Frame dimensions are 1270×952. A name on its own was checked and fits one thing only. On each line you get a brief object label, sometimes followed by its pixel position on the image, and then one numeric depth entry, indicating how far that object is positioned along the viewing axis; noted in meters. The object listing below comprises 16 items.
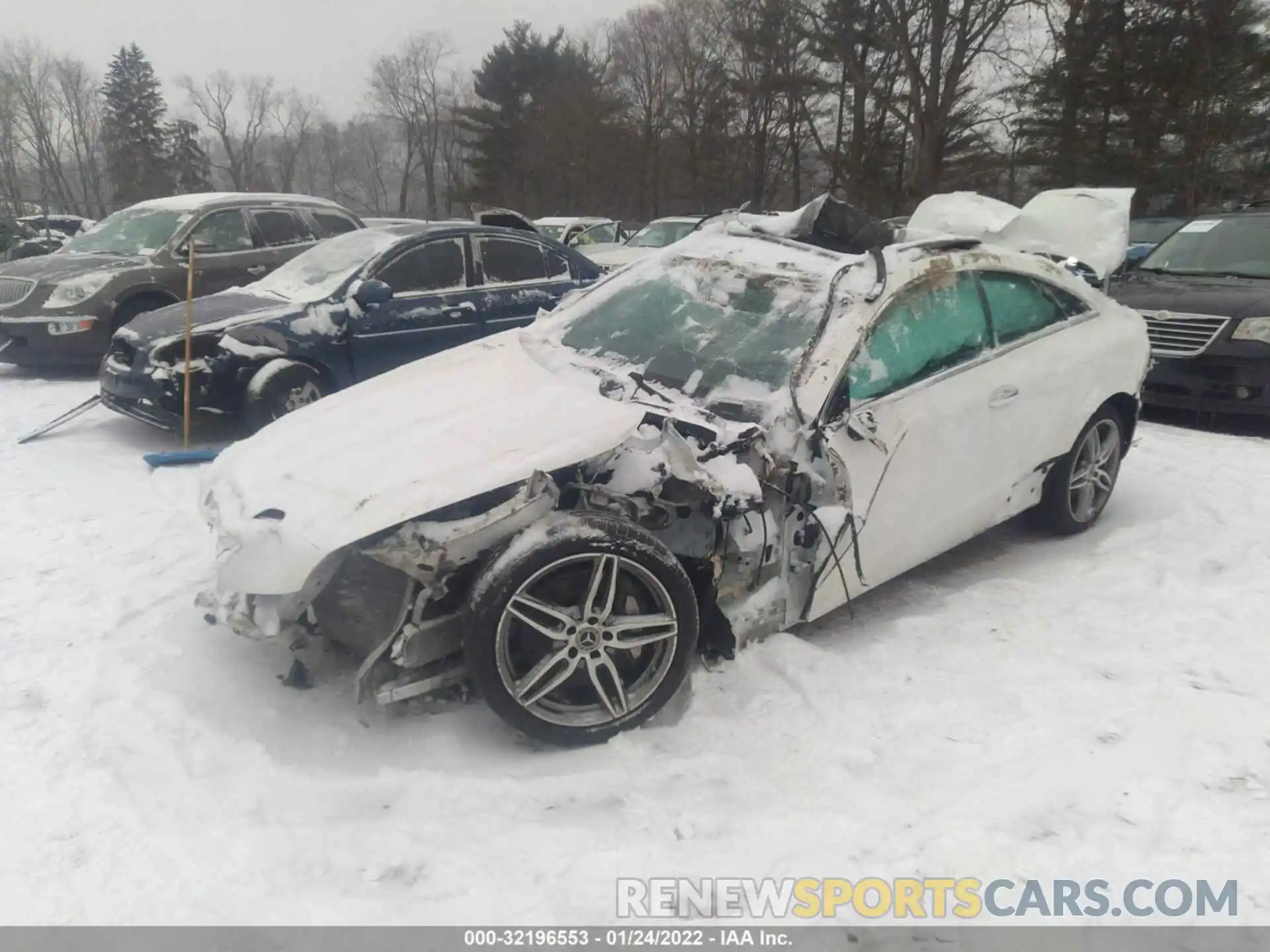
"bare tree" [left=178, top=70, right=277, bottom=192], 70.90
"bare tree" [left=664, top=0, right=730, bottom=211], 38.25
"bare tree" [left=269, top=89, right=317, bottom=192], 74.25
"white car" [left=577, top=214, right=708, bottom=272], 14.56
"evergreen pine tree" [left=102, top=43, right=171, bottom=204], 53.66
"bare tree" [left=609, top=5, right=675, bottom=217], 38.84
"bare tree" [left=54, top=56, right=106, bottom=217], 70.12
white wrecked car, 2.89
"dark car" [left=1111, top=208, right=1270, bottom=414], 6.72
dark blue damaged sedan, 6.27
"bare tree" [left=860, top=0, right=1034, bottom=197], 26.72
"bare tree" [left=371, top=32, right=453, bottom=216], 66.25
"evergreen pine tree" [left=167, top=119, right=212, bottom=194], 54.22
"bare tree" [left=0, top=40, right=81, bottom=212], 64.44
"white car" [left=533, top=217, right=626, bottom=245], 17.53
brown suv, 8.30
